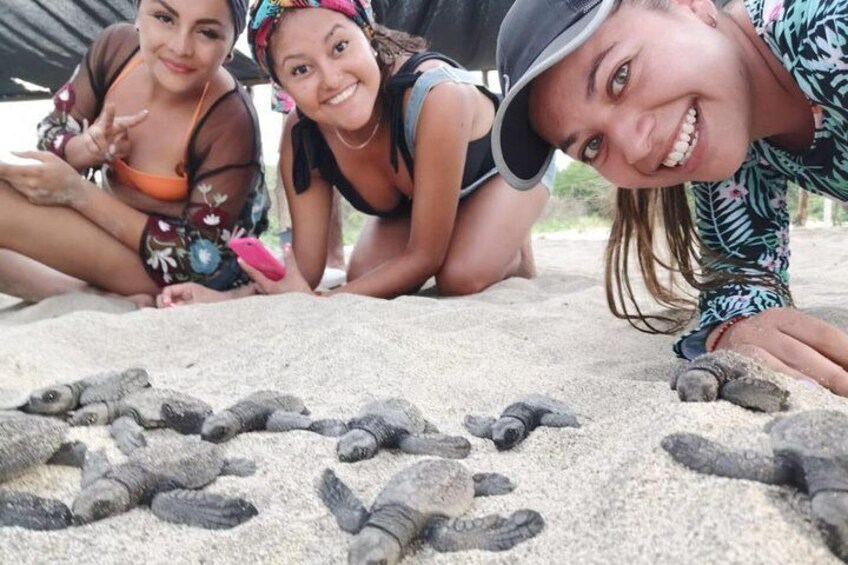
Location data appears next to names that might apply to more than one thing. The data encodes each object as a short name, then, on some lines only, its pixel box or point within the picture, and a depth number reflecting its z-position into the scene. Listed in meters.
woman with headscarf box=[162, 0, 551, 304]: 1.88
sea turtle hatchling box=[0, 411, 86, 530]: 0.73
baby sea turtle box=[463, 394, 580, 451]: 0.90
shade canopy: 3.90
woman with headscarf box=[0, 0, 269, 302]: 2.13
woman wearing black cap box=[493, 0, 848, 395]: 0.99
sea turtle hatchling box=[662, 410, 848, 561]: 0.57
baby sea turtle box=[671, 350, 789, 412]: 0.81
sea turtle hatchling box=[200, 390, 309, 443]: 0.96
